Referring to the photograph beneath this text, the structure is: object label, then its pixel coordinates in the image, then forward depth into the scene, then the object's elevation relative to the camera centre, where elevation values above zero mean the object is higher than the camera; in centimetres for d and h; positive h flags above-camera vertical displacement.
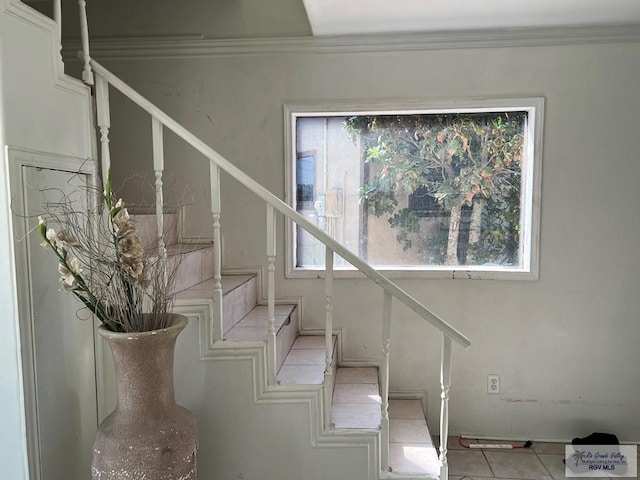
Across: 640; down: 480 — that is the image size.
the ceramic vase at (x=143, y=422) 130 -70
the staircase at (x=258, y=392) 165 -76
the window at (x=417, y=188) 256 +15
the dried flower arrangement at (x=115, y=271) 120 -19
